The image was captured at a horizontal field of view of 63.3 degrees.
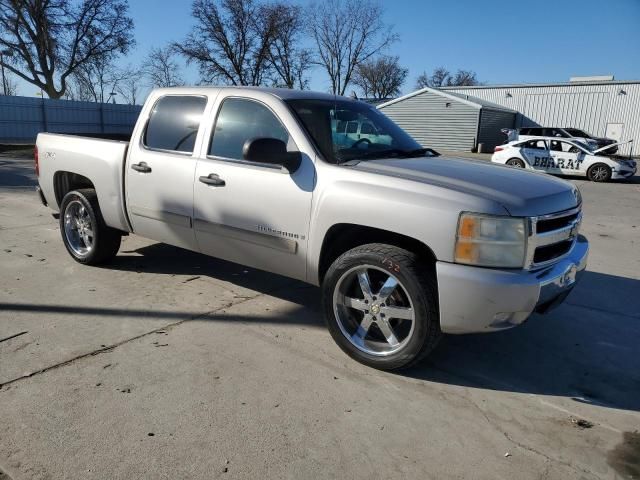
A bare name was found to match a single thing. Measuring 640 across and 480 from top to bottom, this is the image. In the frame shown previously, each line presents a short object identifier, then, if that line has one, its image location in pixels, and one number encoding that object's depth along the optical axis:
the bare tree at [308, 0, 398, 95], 56.59
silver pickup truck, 3.08
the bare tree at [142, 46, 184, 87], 48.78
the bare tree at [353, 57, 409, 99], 69.06
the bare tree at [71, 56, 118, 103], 40.97
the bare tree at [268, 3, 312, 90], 47.44
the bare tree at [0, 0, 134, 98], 35.81
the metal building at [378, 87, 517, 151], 33.06
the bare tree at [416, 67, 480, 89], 85.25
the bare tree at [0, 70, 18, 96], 49.43
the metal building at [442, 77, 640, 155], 32.50
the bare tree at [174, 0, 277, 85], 46.94
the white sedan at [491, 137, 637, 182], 17.86
